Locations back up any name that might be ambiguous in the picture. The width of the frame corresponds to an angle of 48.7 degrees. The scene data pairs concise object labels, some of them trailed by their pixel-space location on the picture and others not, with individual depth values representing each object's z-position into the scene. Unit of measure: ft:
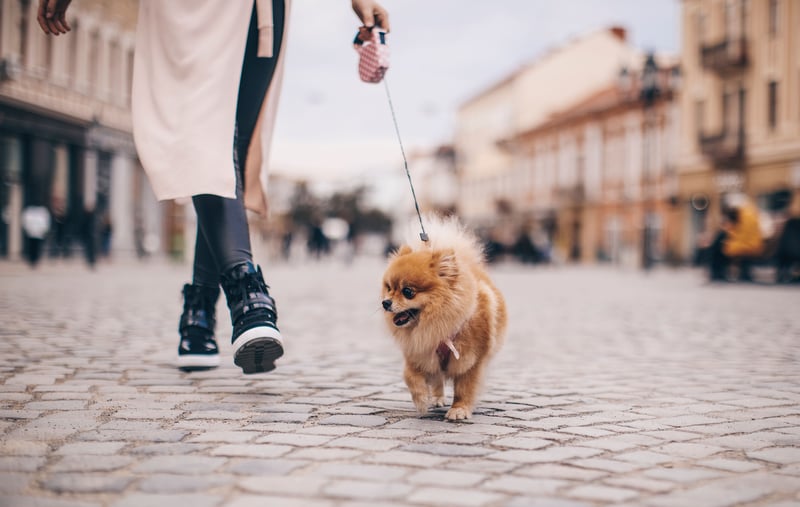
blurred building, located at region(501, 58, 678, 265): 135.54
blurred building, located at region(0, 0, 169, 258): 82.53
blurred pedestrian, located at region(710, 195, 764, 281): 59.52
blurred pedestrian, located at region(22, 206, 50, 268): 66.08
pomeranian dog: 11.34
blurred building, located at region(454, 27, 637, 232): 196.24
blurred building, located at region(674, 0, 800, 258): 99.71
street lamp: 87.35
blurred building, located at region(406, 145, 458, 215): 261.85
